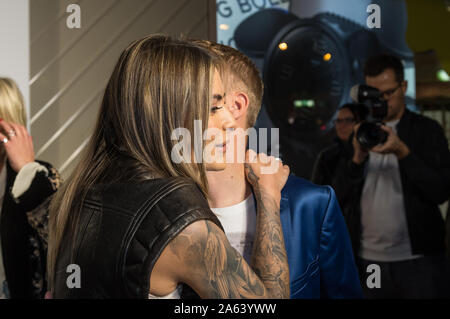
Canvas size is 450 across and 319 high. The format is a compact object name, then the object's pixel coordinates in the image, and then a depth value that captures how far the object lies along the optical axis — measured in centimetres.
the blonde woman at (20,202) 169
